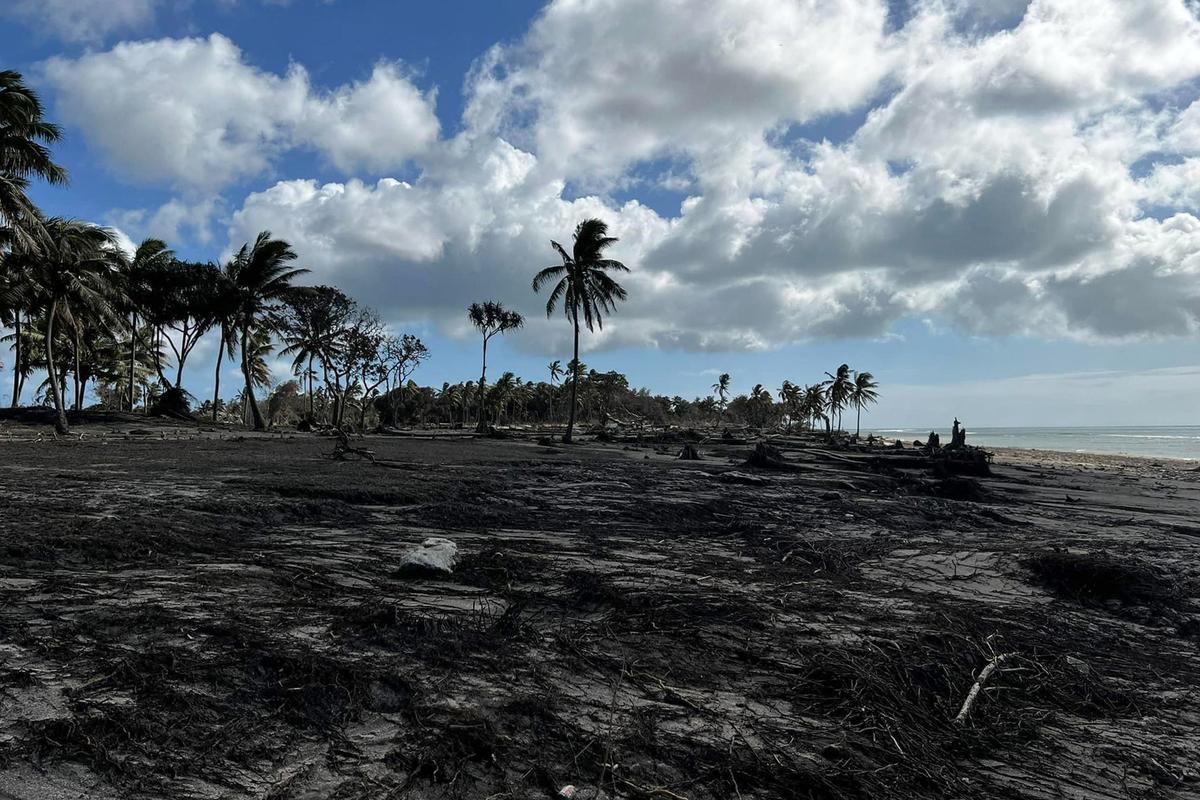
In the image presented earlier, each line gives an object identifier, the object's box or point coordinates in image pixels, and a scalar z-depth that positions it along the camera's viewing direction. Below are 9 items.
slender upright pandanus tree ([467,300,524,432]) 46.81
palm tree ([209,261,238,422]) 36.88
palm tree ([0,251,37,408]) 25.61
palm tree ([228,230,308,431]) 37.19
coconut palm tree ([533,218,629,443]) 32.34
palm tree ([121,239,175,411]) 36.53
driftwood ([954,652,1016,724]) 3.46
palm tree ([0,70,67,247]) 19.25
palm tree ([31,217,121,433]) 24.56
